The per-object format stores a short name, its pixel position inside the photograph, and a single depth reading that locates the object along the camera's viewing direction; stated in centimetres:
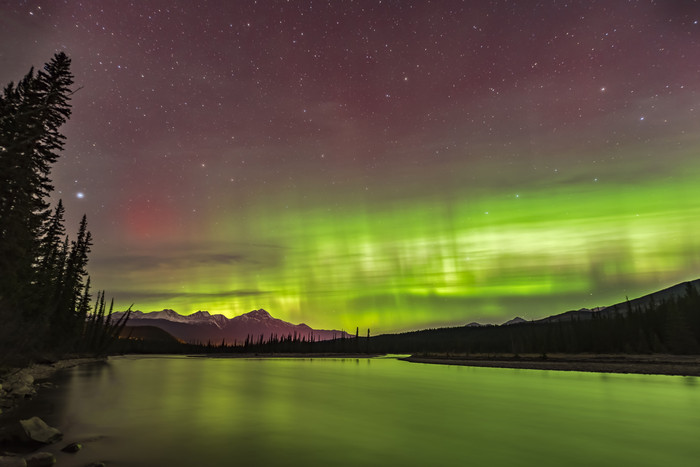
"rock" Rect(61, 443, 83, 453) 1461
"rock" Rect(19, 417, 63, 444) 1489
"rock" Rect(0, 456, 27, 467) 1086
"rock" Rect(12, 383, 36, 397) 2880
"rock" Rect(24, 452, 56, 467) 1202
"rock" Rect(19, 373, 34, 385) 3526
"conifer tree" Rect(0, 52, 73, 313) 3058
